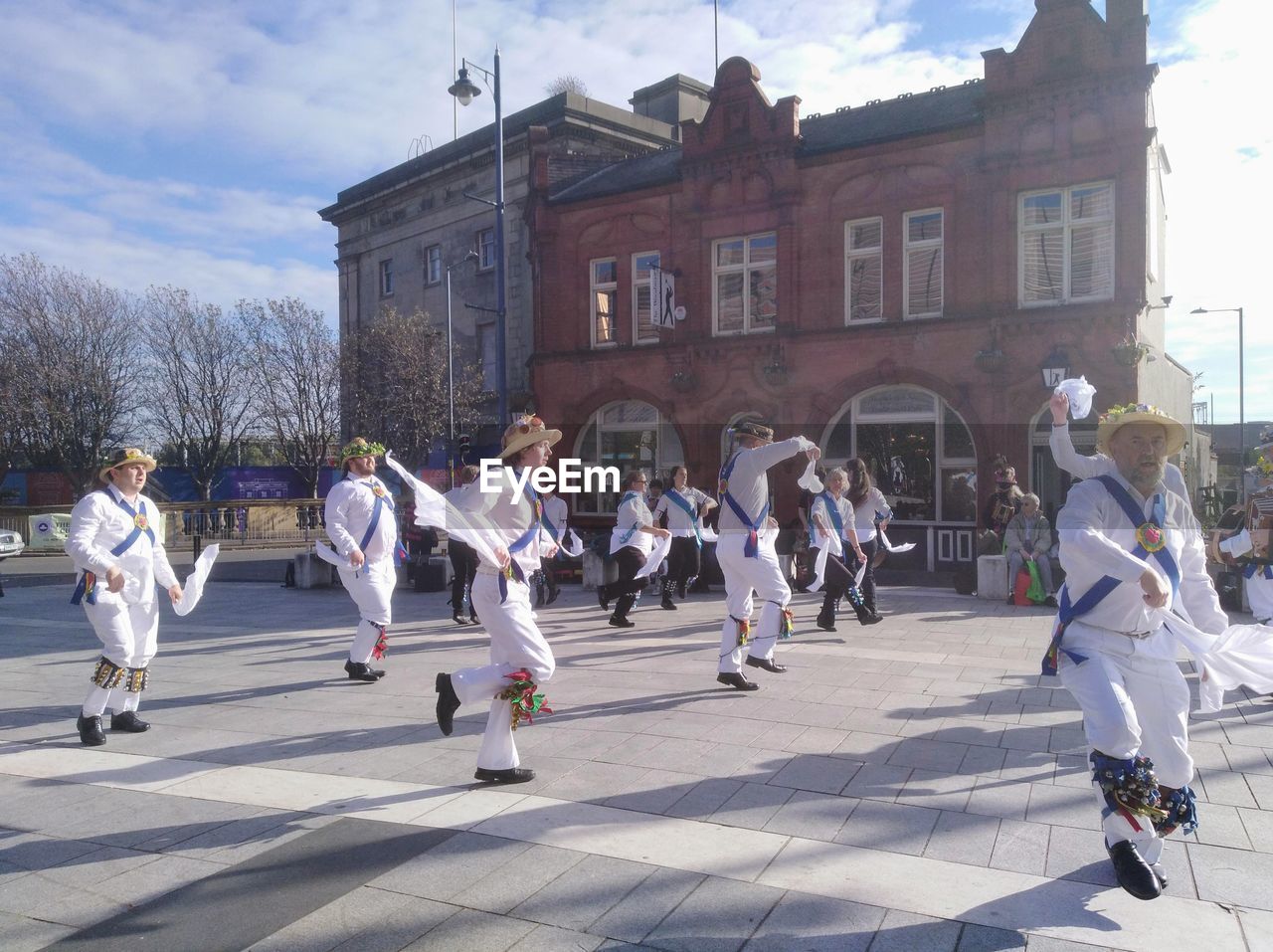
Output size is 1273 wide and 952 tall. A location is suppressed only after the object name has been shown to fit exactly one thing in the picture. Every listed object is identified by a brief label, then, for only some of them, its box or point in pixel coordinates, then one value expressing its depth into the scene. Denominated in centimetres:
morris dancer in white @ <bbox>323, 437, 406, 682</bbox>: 836
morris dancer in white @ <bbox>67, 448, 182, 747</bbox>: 655
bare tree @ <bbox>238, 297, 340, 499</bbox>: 3372
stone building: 2997
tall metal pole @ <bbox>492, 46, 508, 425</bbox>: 1952
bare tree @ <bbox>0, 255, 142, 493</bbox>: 3262
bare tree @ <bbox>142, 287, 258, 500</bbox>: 3456
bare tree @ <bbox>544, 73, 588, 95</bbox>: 3719
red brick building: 1680
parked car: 2745
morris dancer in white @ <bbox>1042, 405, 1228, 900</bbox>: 384
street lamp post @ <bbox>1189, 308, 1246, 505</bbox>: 3669
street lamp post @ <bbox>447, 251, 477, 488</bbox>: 2295
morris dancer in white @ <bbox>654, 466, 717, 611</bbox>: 1252
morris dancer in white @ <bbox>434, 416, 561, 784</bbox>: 537
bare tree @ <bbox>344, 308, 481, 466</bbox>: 2748
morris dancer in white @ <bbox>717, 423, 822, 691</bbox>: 764
